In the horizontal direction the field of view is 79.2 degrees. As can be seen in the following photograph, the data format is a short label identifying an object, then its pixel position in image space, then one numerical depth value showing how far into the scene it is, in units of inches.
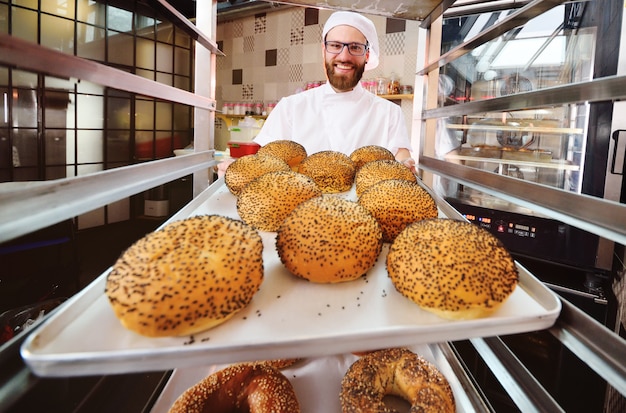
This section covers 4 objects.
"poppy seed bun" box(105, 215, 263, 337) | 19.7
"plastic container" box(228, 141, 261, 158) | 77.6
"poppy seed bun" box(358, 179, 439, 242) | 35.3
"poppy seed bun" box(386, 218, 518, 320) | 22.5
